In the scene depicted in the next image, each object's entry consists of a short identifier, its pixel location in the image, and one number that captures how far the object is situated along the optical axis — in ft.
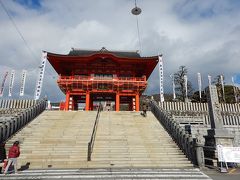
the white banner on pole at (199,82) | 98.69
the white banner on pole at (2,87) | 84.05
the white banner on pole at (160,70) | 86.38
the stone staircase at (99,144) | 33.22
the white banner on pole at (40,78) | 79.43
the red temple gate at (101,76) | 80.12
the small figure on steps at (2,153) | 34.83
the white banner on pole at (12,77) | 87.09
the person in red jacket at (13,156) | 27.91
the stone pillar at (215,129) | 37.11
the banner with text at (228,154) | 32.13
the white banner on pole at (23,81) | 86.58
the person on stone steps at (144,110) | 58.70
